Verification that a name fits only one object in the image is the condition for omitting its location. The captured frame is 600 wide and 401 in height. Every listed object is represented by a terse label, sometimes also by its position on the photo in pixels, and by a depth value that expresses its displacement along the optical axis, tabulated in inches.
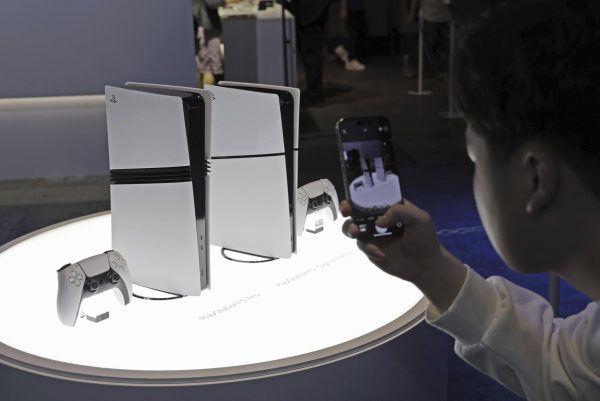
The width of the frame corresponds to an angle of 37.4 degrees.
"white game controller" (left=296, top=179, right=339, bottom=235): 103.1
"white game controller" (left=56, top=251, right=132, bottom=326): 80.9
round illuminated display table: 72.7
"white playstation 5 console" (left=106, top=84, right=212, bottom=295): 84.7
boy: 30.7
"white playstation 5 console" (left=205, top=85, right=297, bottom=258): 95.0
